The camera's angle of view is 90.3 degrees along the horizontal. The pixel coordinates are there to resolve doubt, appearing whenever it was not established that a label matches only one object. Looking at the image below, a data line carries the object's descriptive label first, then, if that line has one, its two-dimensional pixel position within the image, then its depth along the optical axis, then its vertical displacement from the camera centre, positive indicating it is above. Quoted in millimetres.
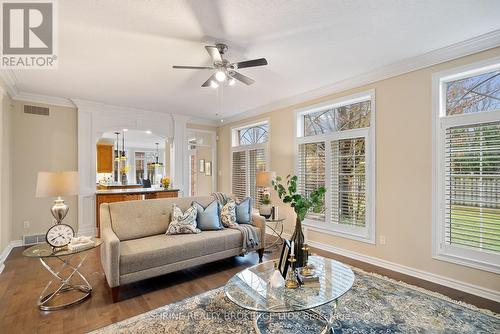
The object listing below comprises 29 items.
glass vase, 2273 -750
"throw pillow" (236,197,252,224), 4004 -774
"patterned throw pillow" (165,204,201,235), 3408 -794
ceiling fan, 2598 +1102
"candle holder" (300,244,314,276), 2140 -917
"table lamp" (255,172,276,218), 4281 -319
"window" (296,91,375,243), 3748 +48
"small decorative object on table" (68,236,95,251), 2579 -835
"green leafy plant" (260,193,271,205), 4174 -589
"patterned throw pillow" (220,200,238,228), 3845 -780
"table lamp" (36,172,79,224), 2658 -233
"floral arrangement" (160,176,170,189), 5941 -406
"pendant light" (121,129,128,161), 9214 +836
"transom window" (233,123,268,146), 5745 +750
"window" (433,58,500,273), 2674 -11
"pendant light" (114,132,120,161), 9649 +646
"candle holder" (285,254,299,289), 2007 -936
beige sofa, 2637 -955
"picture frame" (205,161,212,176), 7109 -86
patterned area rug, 2111 -1392
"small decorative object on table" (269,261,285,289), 2020 -948
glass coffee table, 1804 -1007
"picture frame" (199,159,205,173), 7309 +1
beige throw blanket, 3627 -1048
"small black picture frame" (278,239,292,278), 2164 -831
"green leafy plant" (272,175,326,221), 2299 -344
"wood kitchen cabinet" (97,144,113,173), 9625 +278
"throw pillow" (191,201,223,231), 3645 -782
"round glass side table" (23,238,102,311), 2459 -1393
